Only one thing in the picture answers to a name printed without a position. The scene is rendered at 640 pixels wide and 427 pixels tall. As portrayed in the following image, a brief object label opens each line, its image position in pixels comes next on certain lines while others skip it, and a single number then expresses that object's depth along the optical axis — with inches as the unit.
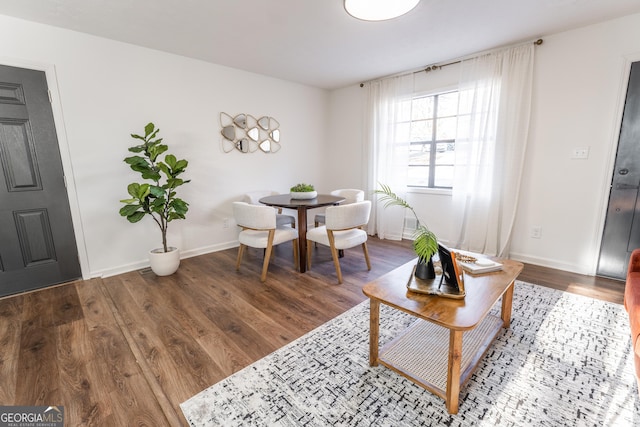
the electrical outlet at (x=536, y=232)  123.6
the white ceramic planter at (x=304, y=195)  126.0
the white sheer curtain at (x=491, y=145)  120.9
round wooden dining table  113.6
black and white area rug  51.3
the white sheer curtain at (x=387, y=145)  158.6
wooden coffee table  51.1
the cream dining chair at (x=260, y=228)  108.2
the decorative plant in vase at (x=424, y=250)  61.1
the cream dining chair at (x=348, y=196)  143.5
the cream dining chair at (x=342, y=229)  107.0
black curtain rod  137.6
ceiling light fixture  76.9
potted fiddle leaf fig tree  105.4
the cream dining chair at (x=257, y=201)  143.2
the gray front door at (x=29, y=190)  95.8
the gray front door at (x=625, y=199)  98.7
